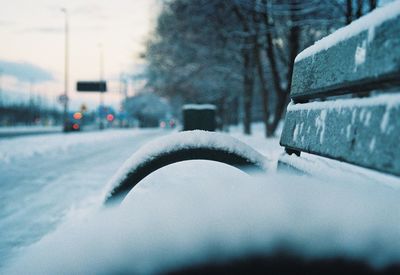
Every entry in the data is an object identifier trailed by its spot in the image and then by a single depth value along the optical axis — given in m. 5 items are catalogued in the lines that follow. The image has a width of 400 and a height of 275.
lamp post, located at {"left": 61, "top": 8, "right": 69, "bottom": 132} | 29.56
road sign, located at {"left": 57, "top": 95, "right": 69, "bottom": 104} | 26.90
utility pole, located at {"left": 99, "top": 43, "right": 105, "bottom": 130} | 41.83
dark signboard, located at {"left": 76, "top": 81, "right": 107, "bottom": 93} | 37.78
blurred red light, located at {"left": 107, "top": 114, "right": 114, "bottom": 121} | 46.81
